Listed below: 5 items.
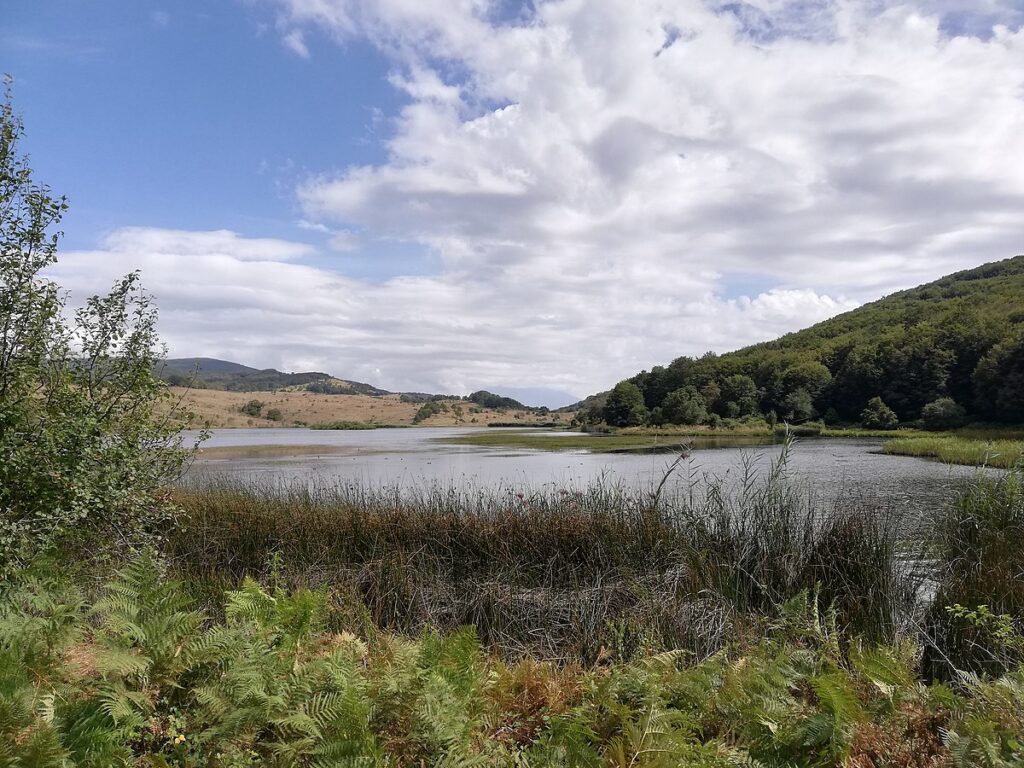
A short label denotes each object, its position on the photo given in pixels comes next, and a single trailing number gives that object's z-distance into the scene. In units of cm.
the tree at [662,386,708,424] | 7775
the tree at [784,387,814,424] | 7250
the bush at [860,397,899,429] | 6612
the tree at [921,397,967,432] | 5884
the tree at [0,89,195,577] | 526
